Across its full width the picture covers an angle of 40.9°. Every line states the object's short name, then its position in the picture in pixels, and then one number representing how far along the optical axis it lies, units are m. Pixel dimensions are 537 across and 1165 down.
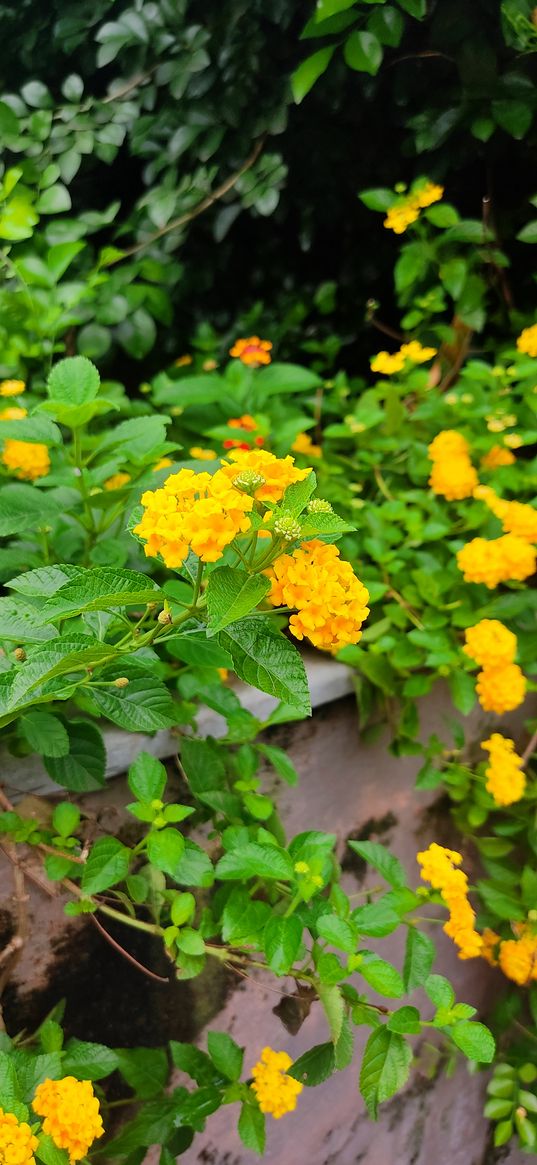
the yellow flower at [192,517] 0.51
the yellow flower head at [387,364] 1.38
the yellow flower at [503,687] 1.03
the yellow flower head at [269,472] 0.54
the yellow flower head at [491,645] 1.02
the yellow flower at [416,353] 1.40
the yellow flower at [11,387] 1.13
